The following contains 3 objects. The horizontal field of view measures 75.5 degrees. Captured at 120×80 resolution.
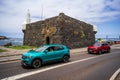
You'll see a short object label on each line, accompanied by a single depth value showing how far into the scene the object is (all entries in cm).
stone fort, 1469
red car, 1176
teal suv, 590
